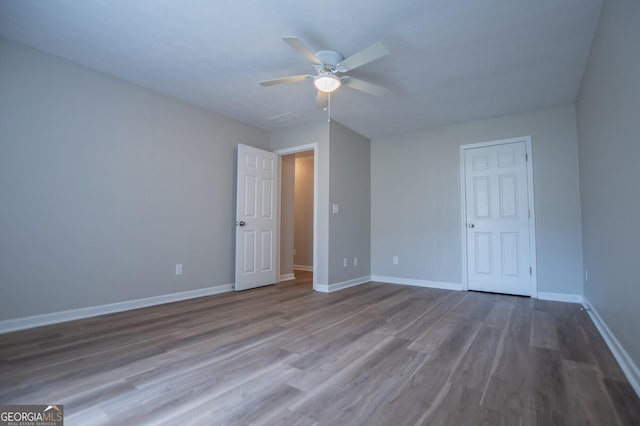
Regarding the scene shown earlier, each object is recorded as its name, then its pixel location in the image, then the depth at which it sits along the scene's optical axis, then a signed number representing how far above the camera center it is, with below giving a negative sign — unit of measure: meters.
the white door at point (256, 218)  4.18 +0.12
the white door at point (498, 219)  3.92 +0.12
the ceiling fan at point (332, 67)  2.22 +1.35
